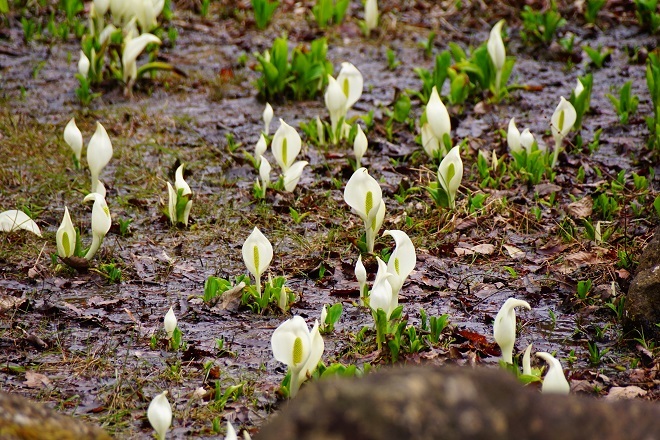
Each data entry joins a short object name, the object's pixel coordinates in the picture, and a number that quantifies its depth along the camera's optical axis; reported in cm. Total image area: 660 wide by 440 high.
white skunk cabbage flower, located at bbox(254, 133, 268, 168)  1115
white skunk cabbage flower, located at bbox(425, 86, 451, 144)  1099
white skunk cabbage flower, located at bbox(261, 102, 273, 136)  1176
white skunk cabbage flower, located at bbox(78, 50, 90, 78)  1294
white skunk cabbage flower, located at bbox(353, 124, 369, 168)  1098
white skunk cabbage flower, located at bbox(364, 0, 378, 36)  1612
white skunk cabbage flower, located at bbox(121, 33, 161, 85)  1279
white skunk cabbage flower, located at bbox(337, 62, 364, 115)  1175
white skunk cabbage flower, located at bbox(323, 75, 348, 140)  1162
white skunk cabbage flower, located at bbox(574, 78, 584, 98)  1188
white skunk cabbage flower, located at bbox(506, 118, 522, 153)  1112
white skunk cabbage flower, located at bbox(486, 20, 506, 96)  1258
